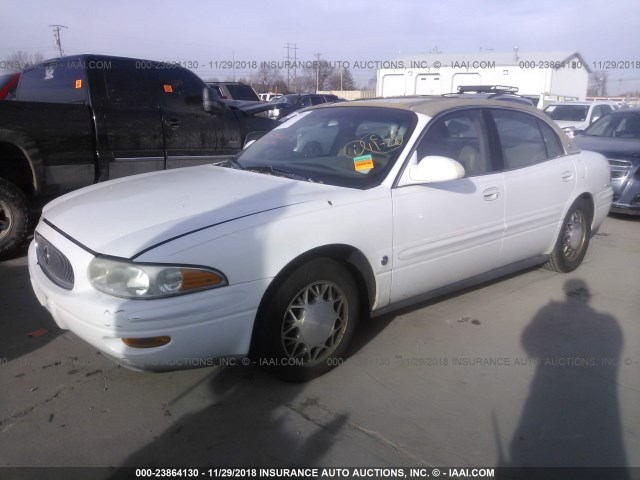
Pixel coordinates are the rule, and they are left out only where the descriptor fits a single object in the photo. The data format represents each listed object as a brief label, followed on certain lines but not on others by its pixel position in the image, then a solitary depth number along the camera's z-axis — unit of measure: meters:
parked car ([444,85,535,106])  12.45
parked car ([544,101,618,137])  14.16
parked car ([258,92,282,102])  28.90
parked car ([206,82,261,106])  16.25
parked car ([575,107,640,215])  7.16
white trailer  29.89
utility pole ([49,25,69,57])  45.50
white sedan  2.56
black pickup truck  5.07
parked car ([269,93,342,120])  19.95
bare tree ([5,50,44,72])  21.64
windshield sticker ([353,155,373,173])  3.46
